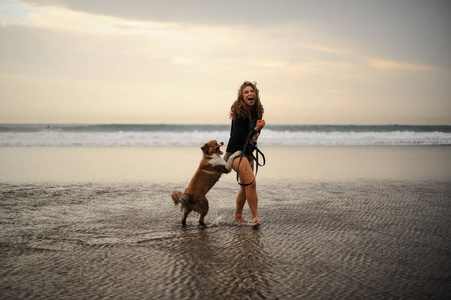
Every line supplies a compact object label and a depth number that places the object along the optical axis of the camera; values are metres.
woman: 5.45
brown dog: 5.18
